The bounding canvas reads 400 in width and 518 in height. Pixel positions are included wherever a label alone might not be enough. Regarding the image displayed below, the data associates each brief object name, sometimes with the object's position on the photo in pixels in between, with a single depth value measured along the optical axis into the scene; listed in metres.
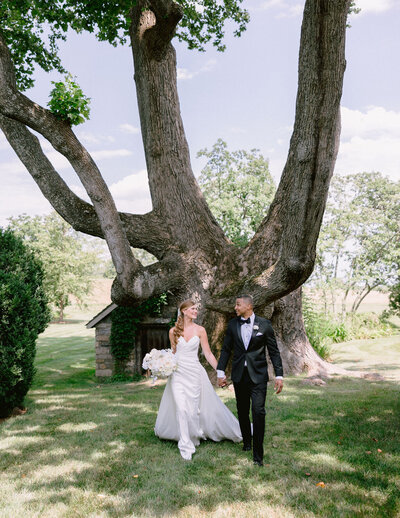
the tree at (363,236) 26.66
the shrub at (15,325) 7.48
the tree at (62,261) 34.91
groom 4.96
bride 5.66
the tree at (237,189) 25.95
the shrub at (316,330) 17.48
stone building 16.75
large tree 6.81
